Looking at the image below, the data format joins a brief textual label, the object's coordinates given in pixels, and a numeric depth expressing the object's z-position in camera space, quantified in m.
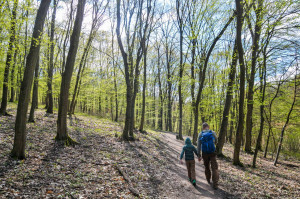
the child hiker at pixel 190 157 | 5.71
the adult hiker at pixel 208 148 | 5.57
